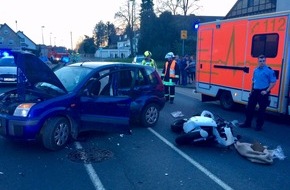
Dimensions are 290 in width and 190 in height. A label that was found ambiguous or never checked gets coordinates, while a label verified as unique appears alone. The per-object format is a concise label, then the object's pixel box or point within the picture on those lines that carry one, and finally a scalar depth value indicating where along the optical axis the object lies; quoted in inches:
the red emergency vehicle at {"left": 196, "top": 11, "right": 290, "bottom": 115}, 308.3
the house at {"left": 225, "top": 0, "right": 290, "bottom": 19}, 1381.8
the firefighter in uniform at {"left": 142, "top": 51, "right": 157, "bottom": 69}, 455.5
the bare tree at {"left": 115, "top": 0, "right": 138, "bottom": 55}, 2522.1
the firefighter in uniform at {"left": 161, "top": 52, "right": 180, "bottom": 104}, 430.9
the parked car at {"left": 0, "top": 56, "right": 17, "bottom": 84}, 559.5
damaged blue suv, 206.1
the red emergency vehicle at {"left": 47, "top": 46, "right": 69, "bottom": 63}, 1690.0
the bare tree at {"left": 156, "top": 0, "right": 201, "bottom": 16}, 2000.5
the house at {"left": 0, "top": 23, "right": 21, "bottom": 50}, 3068.4
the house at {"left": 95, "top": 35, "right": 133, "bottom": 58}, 3452.3
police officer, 286.8
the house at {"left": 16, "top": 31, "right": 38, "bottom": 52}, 3828.7
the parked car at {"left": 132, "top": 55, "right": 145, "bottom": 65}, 1038.0
